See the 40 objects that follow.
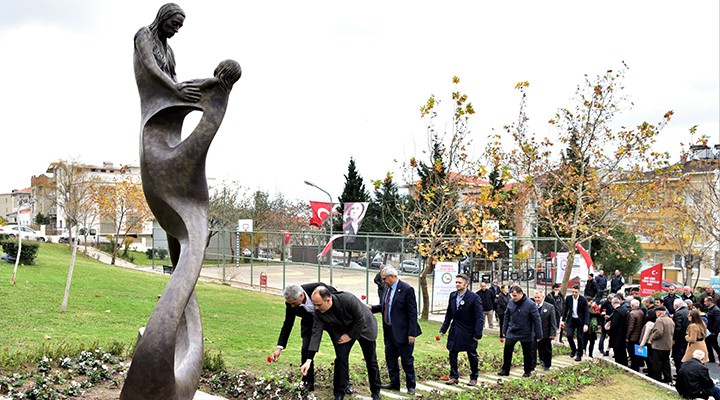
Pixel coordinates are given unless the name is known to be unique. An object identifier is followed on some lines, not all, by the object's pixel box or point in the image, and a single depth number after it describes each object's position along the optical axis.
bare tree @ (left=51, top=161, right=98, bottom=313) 36.03
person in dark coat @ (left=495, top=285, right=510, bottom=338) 16.81
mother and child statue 5.88
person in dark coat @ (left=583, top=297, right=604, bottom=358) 14.41
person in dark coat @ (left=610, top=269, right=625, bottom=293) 23.43
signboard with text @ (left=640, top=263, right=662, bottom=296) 20.59
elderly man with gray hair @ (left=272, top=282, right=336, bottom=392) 7.63
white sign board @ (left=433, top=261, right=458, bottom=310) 18.47
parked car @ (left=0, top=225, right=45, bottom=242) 41.22
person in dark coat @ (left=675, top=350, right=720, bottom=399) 10.10
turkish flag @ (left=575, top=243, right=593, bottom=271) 18.53
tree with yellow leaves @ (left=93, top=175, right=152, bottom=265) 38.25
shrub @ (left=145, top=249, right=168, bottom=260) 40.94
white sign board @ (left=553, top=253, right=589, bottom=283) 19.80
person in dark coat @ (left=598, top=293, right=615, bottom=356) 14.86
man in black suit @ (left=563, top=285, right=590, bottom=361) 13.39
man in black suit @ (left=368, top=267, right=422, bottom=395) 8.64
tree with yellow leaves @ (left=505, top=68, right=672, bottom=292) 17.05
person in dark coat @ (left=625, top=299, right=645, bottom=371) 13.03
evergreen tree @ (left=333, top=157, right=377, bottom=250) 48.31
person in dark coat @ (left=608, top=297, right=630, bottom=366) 13.34
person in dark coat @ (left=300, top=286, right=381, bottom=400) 7.34
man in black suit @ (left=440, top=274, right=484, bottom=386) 9.41
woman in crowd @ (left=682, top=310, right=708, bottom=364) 11.17
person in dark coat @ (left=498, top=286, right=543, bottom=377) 10.36
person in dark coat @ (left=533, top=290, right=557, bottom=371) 11.71
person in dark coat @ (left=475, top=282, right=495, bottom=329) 17.19
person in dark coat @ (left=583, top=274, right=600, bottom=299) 21.00
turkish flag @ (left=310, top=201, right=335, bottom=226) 25.65
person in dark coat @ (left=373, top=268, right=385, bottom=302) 12.04
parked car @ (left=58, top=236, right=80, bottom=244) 47.75
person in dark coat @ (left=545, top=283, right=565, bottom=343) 14.05
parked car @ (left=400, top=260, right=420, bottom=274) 22.88
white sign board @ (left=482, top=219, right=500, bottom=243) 17.50
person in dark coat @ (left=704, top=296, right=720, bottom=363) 14.41
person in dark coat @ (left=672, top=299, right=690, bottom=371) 12.79
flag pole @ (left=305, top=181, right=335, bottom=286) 24.44
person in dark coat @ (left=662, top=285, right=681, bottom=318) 15.93
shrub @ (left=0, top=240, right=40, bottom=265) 22.06
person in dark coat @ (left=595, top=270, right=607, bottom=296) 22.28
